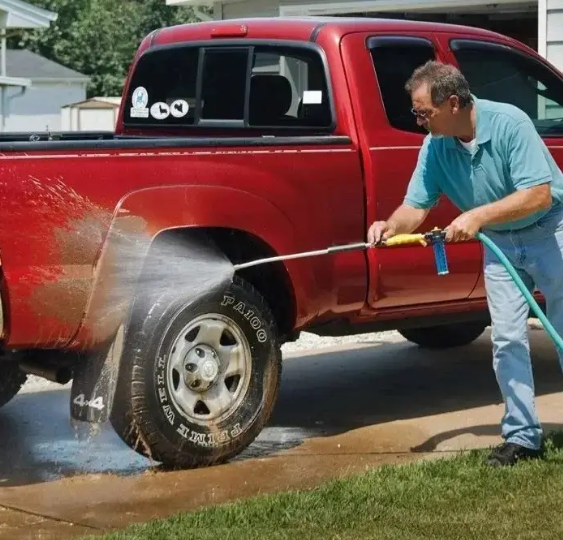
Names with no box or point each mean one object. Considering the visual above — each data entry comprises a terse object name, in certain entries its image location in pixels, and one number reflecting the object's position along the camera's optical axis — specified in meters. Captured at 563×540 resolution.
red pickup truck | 6.17
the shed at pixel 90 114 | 36.03
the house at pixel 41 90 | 45.62
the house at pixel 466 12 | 15.40
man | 6.05
